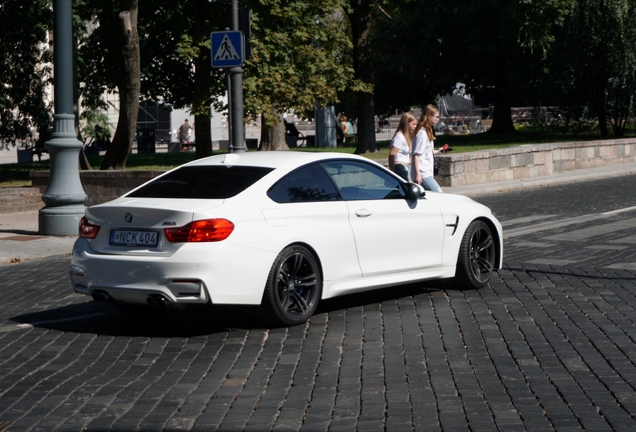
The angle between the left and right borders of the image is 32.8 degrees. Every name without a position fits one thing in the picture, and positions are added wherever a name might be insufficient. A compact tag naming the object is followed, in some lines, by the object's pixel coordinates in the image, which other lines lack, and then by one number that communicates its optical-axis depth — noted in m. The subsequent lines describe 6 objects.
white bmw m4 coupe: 7.61
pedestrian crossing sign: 14.79
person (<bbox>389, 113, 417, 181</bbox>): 13.74
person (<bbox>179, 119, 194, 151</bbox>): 51.62
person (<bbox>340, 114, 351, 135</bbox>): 52.00
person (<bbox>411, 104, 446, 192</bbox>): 13.37
